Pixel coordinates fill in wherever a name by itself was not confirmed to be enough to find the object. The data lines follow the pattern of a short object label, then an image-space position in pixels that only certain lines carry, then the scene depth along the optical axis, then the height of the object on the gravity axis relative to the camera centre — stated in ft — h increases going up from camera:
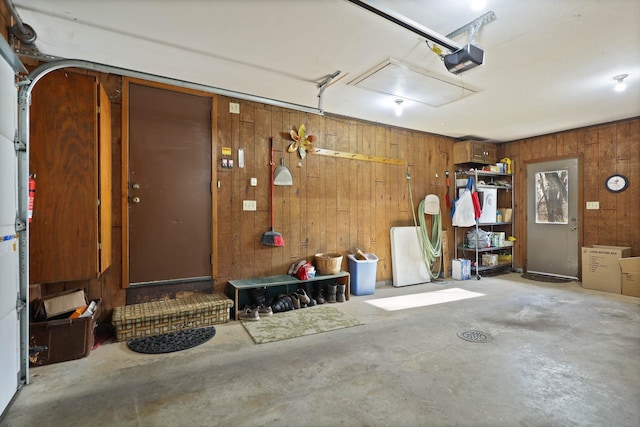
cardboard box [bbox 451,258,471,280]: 19.03 -3.50
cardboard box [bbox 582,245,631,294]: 15.74 -2.93
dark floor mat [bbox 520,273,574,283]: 18.52 -4.09
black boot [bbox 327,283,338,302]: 14.32 -3.73
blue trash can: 15.60 -3.20
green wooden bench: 12.17 -2.92
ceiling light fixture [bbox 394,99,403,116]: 13.58 +4.88
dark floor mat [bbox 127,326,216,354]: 9.29 -4.08
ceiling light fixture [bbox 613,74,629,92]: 11.19 +4.91
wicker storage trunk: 9.93 -3.48
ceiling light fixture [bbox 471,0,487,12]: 6.86 +4.73
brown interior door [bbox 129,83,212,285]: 11.19 +1.08
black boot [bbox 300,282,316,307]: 13.60 -3.62
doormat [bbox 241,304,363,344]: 10.50 -4.13
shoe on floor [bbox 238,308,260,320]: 11.93 -3.97
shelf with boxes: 19.74 -0.79
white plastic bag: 19.03 +0.11
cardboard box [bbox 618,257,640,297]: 15.01 -3.13
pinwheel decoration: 14.48 +3.43
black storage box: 8.34 -3.47
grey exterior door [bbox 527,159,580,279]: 18.85 -0.36
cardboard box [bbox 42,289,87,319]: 8.62 -2.56
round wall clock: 16.73 +1.63
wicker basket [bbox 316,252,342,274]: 14.29 -2.41
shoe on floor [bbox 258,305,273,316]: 12.27 -3.91
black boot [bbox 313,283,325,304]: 13.98 -3.75
